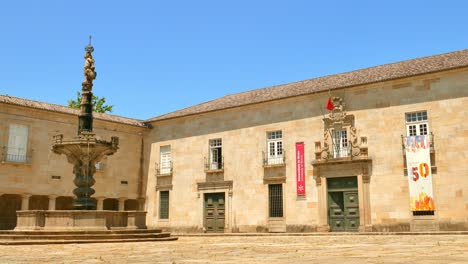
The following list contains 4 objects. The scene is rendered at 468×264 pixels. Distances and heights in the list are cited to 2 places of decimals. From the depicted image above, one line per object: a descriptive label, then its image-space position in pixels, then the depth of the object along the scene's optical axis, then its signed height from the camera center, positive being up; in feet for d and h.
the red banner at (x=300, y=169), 75.75 +7.01
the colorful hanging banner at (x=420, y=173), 64.90 +5.42
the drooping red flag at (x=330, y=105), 74.69 +16.52
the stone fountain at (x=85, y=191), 47.06 +2.53
